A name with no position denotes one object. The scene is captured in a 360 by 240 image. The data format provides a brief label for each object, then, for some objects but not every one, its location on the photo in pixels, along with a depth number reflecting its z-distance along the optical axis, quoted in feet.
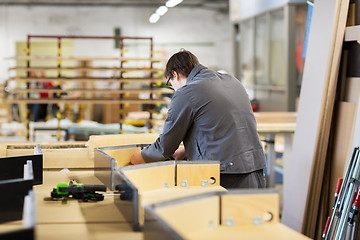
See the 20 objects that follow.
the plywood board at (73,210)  7.46
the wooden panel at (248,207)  6.56
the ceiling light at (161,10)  37.81
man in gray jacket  10.52
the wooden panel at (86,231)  6.63
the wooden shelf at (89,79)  21.94
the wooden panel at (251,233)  6.22
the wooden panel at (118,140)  11.71
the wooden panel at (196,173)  8.99
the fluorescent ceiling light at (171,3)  32.89
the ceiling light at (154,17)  44.61
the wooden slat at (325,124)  13.60
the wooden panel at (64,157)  11.65
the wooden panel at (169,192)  8.02
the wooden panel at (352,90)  13.34
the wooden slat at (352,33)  12.95
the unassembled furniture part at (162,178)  8.12
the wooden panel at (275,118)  21.04
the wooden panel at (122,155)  10.56
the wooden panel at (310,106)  13.83
